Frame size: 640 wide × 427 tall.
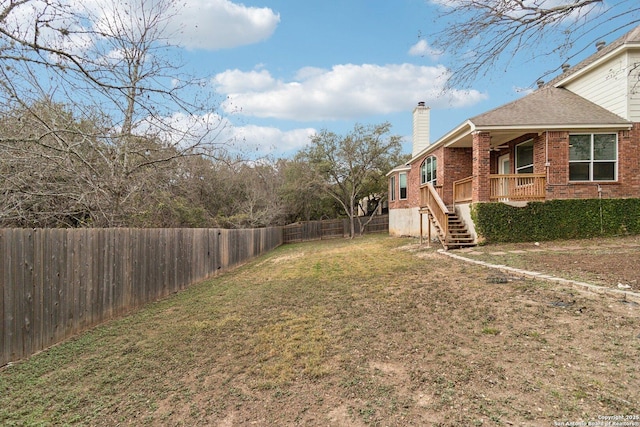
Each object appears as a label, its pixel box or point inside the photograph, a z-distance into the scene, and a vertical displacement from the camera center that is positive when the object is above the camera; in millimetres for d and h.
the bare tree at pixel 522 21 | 4379 +2627
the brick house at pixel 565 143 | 10172 +2098
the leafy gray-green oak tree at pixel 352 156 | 21531 +3653
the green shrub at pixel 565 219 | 9742 -235
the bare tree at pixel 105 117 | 3916 +1532
